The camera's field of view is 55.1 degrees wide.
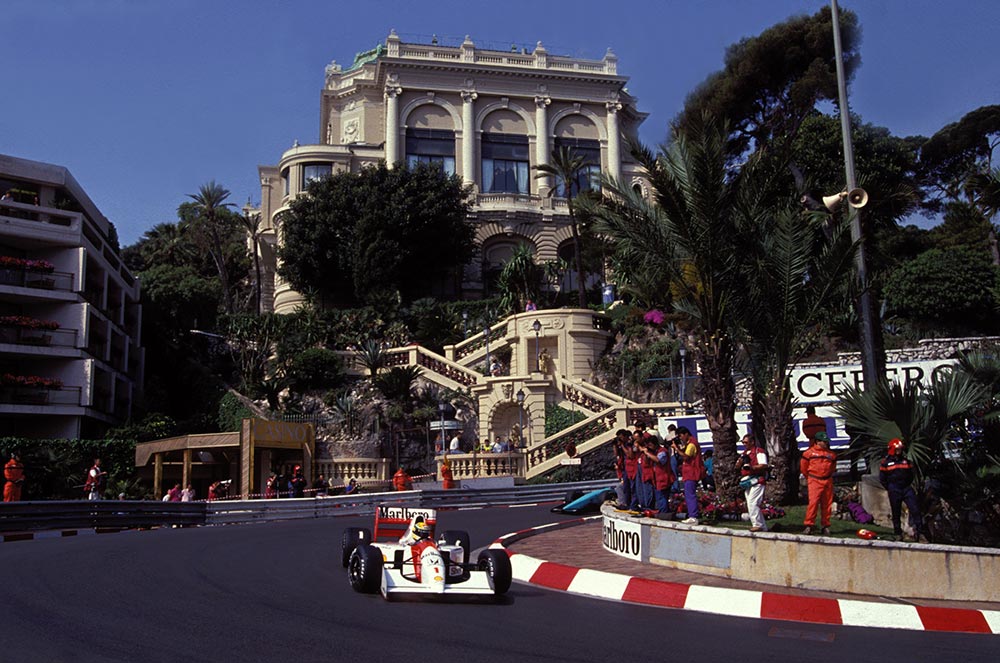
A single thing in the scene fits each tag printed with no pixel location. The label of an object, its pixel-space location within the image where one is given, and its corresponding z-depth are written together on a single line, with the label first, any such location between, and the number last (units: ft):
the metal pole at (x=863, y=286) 48.91
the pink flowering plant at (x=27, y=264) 116.78
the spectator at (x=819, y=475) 40.09
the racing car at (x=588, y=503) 76.79
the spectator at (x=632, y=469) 52.98
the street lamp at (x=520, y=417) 114.52
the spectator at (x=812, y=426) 45.26
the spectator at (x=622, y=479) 58.80
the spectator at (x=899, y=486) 39.04
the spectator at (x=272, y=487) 92.22
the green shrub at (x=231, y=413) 139.03
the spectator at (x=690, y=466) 46.52
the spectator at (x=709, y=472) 65.97
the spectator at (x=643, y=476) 50.11
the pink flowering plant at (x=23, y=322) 114.32
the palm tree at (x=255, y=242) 221.46
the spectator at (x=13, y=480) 79.41
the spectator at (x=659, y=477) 48.94
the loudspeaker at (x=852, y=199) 48.85
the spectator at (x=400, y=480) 97.14
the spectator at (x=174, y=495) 93.52
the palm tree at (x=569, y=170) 169.20
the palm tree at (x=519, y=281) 173.06
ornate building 203.51
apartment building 116.57
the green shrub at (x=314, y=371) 143.33
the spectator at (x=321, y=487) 95.33
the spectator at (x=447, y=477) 100.42
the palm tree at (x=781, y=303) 52.54
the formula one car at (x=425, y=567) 33.58
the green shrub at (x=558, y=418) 123.34
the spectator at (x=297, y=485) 91.71
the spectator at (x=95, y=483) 88.07
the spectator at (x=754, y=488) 40.14
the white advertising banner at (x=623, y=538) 43.32
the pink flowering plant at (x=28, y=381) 113.50
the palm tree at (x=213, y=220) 220.84
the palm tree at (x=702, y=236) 52.54
